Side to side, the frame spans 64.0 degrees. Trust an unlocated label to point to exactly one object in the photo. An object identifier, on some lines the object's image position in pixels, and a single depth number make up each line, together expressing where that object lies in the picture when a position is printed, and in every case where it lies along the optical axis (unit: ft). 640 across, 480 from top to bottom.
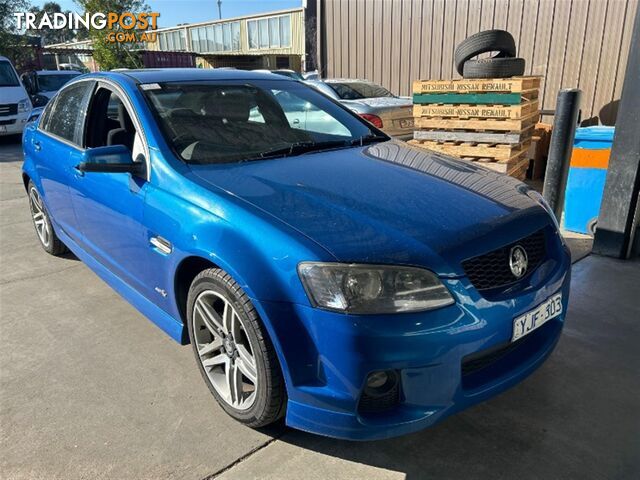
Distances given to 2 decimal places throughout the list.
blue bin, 15.44
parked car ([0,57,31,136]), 38.58
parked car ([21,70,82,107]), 41.70
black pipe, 13.67
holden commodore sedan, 6.10
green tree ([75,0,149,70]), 73.61
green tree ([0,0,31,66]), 66.59
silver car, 24.26
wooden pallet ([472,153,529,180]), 18.19
